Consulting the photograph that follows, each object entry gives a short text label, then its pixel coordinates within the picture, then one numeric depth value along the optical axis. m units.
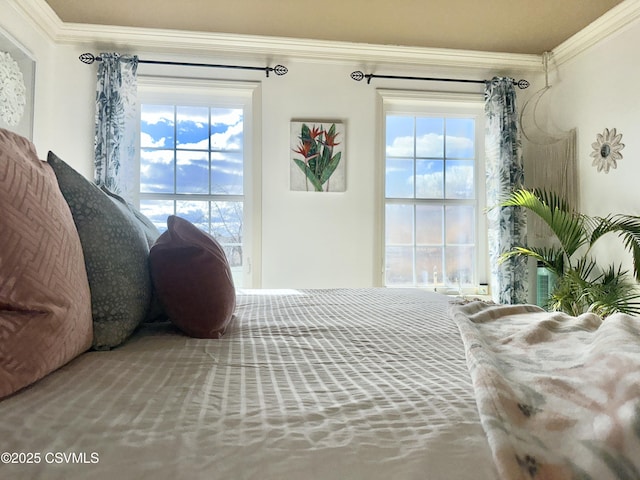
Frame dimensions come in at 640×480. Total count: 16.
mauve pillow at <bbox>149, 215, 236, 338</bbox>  1.11
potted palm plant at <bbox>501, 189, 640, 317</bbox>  2.81
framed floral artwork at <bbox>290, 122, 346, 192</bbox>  3.46
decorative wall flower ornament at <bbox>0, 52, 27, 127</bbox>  2.54
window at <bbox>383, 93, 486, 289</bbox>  3.73
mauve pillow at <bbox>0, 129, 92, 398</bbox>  0.68
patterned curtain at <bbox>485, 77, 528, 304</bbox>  3.53
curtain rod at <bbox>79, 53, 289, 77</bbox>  3.17
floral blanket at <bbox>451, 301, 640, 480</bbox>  0.52
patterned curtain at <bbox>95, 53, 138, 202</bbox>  3.12
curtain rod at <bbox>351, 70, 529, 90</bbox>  3.50
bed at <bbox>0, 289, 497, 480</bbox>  0.51
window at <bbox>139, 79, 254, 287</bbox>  3.46
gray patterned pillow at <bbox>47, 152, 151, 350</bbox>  0.96
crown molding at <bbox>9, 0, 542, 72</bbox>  3.18
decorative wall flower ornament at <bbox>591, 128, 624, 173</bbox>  3.03
